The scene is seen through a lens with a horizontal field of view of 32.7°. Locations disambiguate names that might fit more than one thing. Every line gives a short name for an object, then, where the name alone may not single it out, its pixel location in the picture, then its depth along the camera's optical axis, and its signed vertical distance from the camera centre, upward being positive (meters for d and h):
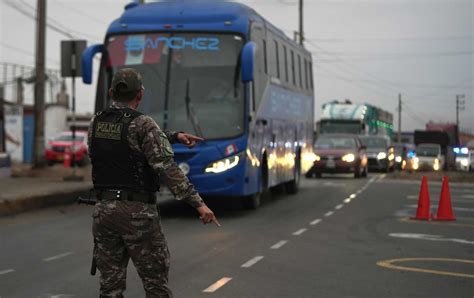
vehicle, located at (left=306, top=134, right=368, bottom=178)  31.30 -0.48
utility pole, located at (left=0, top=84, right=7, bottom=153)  40.91 +0.55
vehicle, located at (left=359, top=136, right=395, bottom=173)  38.88 -0.41
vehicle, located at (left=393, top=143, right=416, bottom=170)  48.47 -0.84
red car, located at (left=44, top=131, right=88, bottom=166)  39.19 -0.27
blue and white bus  14.73 +1.24
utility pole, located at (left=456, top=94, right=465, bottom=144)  138.50 +6.53
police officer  4.90 -0.29
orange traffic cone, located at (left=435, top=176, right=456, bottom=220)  15.73 -1.31
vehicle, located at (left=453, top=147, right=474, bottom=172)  40.66 -0.81
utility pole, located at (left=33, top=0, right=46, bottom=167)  25.17 +1.75
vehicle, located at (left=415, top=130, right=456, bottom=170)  50.88 +0.29
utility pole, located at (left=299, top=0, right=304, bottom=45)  54.66 +8.13
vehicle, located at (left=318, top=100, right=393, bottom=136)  40.44 +1.24
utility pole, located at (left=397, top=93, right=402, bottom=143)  104.31 +3.58
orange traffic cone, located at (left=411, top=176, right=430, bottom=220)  15.66 -1.28
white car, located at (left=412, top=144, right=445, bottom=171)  40.66 -0.81
